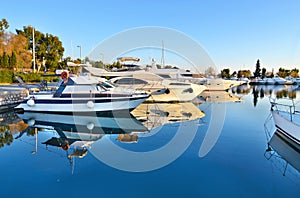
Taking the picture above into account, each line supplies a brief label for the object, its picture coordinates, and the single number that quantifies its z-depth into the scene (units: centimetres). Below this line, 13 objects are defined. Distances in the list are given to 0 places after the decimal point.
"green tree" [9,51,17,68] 2892
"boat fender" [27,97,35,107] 1130
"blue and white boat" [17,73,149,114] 1078
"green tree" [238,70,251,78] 7160
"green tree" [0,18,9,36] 2956
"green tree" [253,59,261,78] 7101
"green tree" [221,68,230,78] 6517
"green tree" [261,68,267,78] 7165
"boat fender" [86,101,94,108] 1061
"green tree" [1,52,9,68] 2842
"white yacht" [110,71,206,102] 1531
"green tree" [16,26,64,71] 3784
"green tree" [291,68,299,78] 7038
